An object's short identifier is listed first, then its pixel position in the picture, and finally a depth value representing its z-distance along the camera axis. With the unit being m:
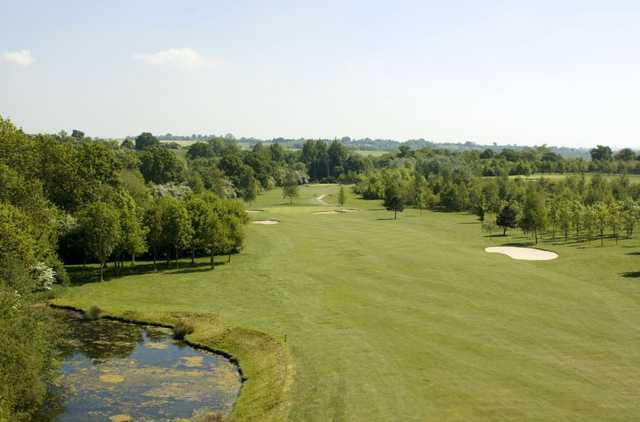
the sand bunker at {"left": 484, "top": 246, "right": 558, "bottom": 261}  74.01
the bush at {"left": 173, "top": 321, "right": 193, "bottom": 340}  46.88
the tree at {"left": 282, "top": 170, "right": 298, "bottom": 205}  150.25
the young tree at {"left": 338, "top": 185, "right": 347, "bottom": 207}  143.27
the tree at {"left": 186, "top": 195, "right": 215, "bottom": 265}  70.50
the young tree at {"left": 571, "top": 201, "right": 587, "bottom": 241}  90.81
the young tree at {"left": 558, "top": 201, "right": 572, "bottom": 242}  88.06
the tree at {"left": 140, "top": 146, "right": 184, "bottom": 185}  148.75
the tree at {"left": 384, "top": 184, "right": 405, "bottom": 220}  123.38
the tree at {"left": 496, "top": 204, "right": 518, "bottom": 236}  94.12
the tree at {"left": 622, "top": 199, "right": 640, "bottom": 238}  86.25
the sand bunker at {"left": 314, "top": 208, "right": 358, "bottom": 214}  130.38
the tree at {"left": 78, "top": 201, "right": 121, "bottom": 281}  63.97
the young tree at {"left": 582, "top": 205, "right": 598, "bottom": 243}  86.19
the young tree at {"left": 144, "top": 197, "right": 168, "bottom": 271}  71.06
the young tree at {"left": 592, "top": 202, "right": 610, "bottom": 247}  85.75
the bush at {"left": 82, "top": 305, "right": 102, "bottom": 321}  51.99
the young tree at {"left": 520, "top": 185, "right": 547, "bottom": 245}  85.69
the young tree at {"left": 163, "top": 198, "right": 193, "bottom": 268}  69.38
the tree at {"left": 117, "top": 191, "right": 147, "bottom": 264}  66.62
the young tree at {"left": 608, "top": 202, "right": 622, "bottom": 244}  84.38
